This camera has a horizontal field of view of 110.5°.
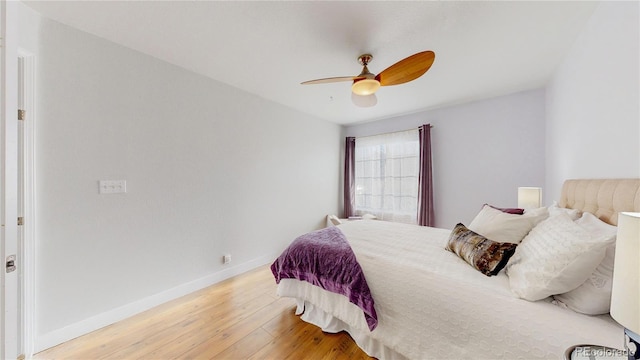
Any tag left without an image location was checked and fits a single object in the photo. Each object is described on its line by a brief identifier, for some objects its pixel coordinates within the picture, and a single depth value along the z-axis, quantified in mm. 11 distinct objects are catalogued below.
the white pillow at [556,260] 926
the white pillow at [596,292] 916
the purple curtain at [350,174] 4625
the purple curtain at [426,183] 3584
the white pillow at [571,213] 1385
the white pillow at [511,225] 1507
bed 942
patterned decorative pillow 1359
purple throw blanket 1507
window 3883
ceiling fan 1618
